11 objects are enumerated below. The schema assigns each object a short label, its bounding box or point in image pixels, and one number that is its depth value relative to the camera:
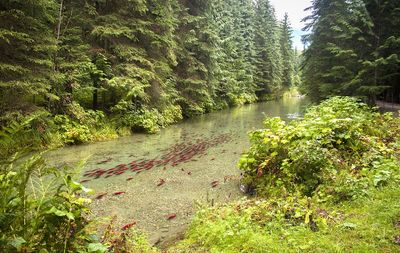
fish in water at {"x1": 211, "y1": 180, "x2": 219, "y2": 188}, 7.40
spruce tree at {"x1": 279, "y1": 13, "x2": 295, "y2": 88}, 57.56
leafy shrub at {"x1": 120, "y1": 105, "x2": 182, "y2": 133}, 15.43
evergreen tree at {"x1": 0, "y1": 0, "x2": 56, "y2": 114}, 10.14
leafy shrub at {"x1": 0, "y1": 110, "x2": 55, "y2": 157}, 10.10
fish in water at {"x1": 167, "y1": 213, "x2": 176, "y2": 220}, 5.66
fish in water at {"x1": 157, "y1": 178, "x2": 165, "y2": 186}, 7.65
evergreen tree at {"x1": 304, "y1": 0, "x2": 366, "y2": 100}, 17.31
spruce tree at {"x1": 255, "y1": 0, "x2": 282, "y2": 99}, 44.16
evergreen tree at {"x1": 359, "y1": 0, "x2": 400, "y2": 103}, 16.66
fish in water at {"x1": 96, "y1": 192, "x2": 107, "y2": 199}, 6.66
